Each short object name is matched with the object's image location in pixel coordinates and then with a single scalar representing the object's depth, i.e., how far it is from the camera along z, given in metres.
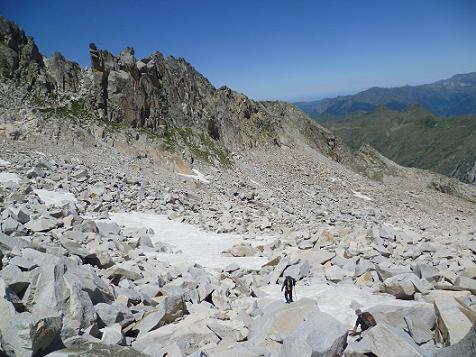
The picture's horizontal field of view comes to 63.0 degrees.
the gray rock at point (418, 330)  10.59
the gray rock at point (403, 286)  13.23
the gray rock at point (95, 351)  8.71
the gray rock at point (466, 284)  12.65
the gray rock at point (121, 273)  14.71
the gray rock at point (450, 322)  9.76
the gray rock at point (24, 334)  7.85
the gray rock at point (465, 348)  7.48
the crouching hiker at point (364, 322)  10.67
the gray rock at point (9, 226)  16.20
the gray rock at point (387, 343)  8.96
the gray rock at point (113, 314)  10.77
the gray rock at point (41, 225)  18.09
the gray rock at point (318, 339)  9.17
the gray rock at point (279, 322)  10.63
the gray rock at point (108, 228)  22.66
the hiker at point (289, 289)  13.86
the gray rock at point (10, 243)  12.13
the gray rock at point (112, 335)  9.76
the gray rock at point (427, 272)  14.50
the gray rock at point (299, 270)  17.22
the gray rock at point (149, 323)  10.94
